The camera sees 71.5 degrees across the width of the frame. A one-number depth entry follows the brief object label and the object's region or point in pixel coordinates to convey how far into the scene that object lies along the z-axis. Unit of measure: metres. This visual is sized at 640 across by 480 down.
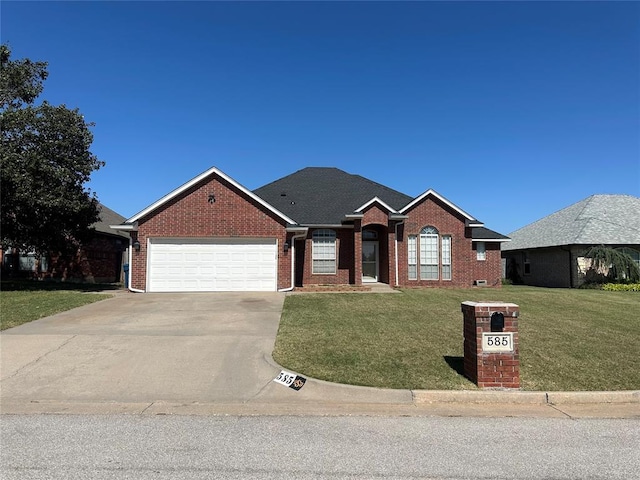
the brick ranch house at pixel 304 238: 17.69
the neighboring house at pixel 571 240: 24.91
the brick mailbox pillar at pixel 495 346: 6.36
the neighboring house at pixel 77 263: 25.23
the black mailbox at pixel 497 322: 6.46
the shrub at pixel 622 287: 22.72
